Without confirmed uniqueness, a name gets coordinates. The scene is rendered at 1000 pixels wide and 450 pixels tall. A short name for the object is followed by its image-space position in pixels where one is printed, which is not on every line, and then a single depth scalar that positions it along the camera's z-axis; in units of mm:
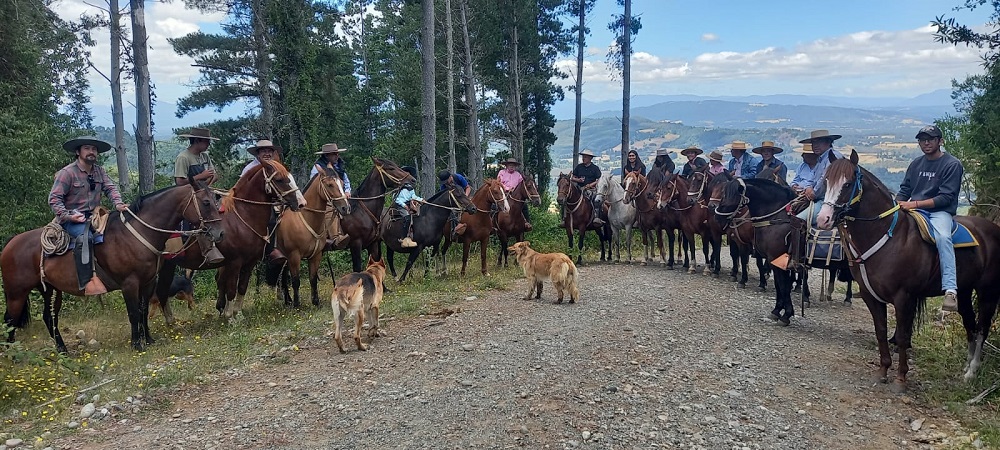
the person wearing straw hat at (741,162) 13542
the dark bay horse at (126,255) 8367
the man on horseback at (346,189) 11352
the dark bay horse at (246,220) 9305
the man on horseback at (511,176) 15484
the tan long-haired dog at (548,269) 10156
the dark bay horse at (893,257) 6598
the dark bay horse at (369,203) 11820
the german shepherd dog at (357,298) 7449
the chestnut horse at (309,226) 10422
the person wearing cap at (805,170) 10481
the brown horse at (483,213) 13558
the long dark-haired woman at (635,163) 15695
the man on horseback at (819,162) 8258
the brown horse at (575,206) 15550
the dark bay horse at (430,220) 12797
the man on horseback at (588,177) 15670
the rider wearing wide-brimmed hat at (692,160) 15280
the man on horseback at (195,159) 9914
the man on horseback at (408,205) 12430
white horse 15648
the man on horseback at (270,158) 10445
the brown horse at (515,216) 14695
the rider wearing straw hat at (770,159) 12414
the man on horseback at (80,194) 8026
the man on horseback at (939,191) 6452
